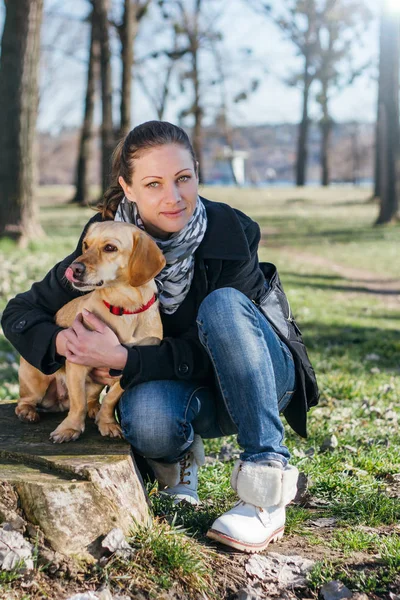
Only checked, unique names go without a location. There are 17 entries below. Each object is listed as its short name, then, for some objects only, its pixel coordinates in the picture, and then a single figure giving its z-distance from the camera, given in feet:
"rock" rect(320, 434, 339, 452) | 14.80
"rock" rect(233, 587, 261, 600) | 9.01
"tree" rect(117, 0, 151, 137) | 65.26
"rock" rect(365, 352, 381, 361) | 23.38
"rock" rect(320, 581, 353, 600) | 9.11
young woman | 10.12
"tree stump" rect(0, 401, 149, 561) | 9.00
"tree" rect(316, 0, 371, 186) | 104.66
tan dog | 10.47
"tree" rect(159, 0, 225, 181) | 106.11
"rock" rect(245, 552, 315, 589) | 9.50
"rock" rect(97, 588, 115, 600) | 8.41
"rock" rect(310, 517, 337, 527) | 11.18
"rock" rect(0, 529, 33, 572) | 8.55
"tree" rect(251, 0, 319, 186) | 96.43
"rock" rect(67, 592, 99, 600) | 8.39
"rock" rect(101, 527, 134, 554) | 9.10
